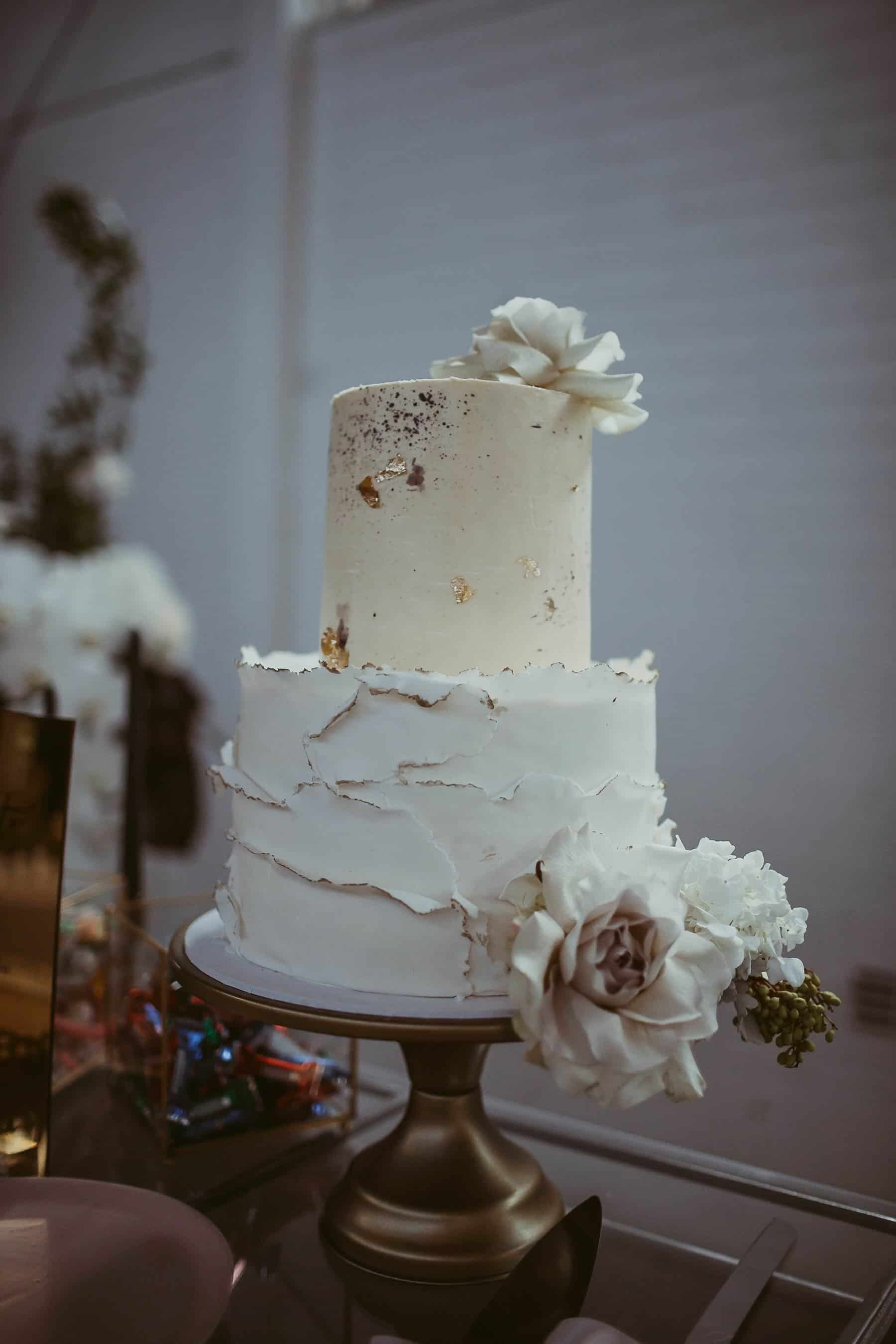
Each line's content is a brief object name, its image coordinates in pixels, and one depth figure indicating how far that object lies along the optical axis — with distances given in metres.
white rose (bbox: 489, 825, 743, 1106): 0.66
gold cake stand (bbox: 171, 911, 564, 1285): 0.74
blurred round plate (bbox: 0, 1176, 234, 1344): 0.64
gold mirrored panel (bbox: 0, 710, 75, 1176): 0.86
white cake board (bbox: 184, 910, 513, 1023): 0.75
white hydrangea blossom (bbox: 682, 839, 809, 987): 0.75
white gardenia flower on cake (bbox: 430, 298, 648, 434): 0.86
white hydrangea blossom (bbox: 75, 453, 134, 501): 2.05
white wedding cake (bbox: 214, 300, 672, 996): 0.79
